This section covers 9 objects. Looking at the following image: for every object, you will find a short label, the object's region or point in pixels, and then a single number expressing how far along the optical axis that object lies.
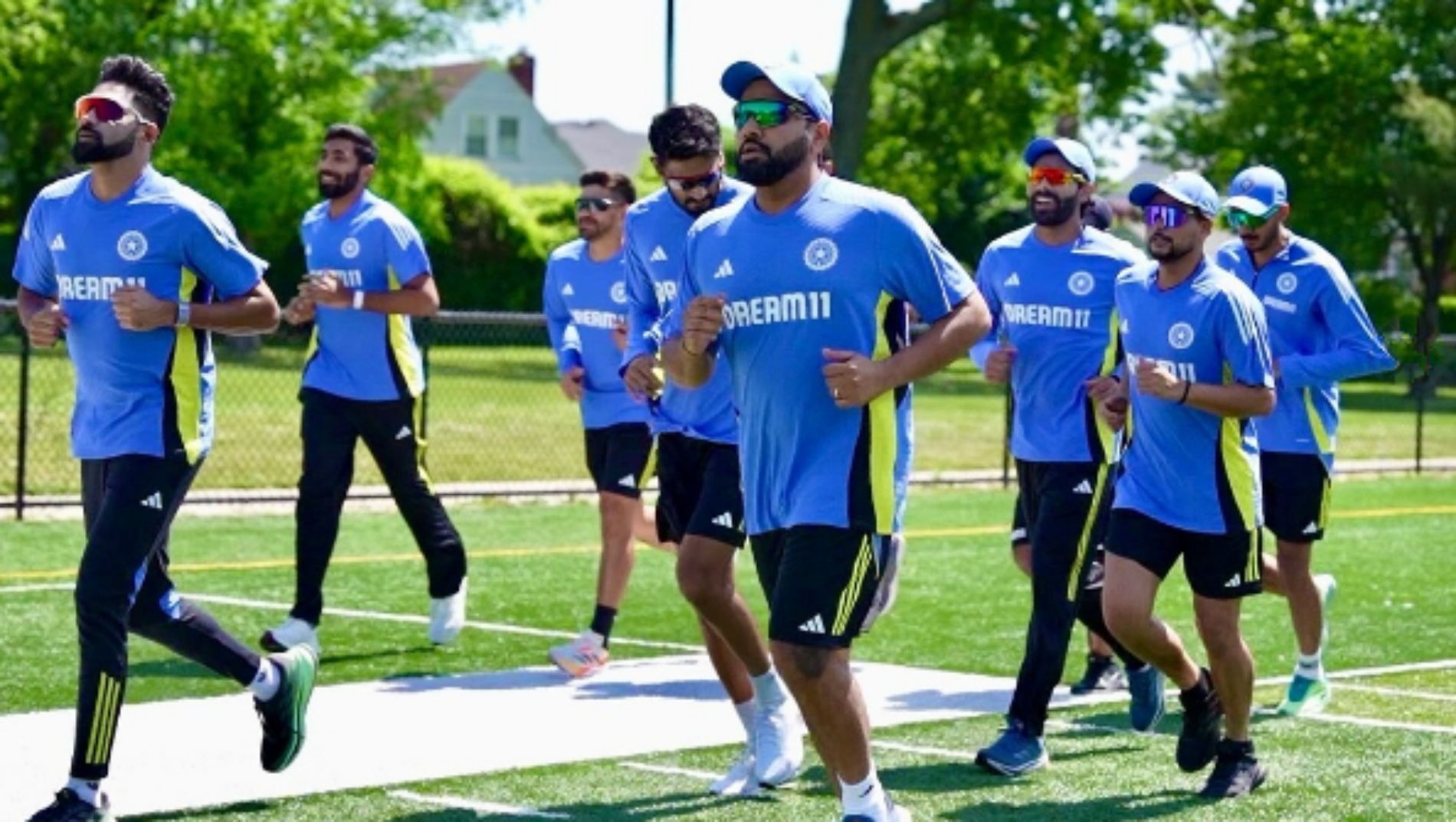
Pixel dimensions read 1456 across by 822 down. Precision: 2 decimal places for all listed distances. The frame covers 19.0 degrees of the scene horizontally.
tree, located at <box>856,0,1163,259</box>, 68.16
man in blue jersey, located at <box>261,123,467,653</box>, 19.34
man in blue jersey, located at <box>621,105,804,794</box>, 14.19
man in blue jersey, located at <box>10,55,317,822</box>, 12.85
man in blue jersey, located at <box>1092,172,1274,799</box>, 14.22
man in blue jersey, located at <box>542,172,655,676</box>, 19.22
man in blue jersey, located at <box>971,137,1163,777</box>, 16.01
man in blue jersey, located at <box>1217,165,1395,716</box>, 16.92
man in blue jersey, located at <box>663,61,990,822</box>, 11.46
